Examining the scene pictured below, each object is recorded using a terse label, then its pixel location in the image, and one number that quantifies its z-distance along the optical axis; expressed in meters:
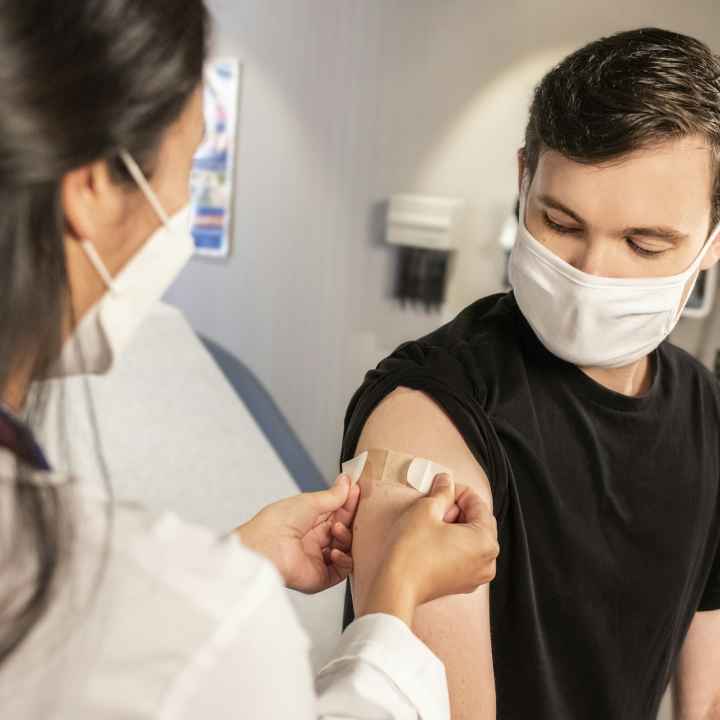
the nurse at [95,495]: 0.53
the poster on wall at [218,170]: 3.42
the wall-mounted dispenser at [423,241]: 2.96
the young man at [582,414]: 0.98
